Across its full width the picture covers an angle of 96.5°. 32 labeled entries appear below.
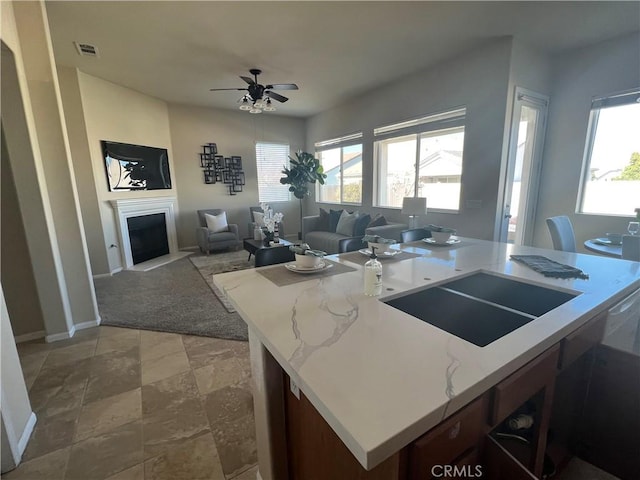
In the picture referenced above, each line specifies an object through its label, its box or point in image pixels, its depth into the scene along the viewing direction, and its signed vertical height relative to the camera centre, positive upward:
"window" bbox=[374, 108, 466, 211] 3.89 +0.39
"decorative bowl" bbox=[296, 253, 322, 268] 1.43 -0.36
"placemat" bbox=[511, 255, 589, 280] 1.34 -0.41
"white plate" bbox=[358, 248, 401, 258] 1.72 -0.40
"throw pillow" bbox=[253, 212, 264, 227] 5.80 -0.61
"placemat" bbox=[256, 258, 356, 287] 1.33 -0.42
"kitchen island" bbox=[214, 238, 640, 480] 0.56 -0.43
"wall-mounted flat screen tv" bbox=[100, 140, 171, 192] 4.50 +0.41
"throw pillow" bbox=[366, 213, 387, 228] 4.54 -0.56
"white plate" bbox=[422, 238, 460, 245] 2.05 -0.40
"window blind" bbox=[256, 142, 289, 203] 6.64 +0.47
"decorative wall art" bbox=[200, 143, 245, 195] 6.02 +0.44
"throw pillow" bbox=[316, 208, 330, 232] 5.70 -0.68
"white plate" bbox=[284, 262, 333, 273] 1.42 -0.40
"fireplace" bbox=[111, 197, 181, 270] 4.68 -0.67
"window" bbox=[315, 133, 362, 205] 5.66 +0.38
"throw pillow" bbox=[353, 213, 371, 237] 4.73 -0.63
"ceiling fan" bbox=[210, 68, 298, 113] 3.84 +1.27
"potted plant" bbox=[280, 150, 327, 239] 6.10 +0.31
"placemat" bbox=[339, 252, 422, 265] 1.68 -0.43
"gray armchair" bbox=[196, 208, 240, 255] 5.43 -0.92
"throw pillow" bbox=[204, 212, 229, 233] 5.66 -0.66
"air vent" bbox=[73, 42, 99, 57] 3.23 +1.64
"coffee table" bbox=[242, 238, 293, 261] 4.57 -0.89
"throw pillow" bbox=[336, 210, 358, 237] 4.87 -0.62
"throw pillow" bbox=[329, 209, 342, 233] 5.46 -0.60
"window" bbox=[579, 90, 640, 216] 3.07 +0.28
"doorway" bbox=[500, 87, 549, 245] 3.37 +0.24
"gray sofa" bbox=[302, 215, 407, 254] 4.17 -0.83
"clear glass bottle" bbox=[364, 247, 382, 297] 1.13 -0.36
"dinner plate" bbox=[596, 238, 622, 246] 2.53 -0.53
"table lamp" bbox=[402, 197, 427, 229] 3.64 -0.25
